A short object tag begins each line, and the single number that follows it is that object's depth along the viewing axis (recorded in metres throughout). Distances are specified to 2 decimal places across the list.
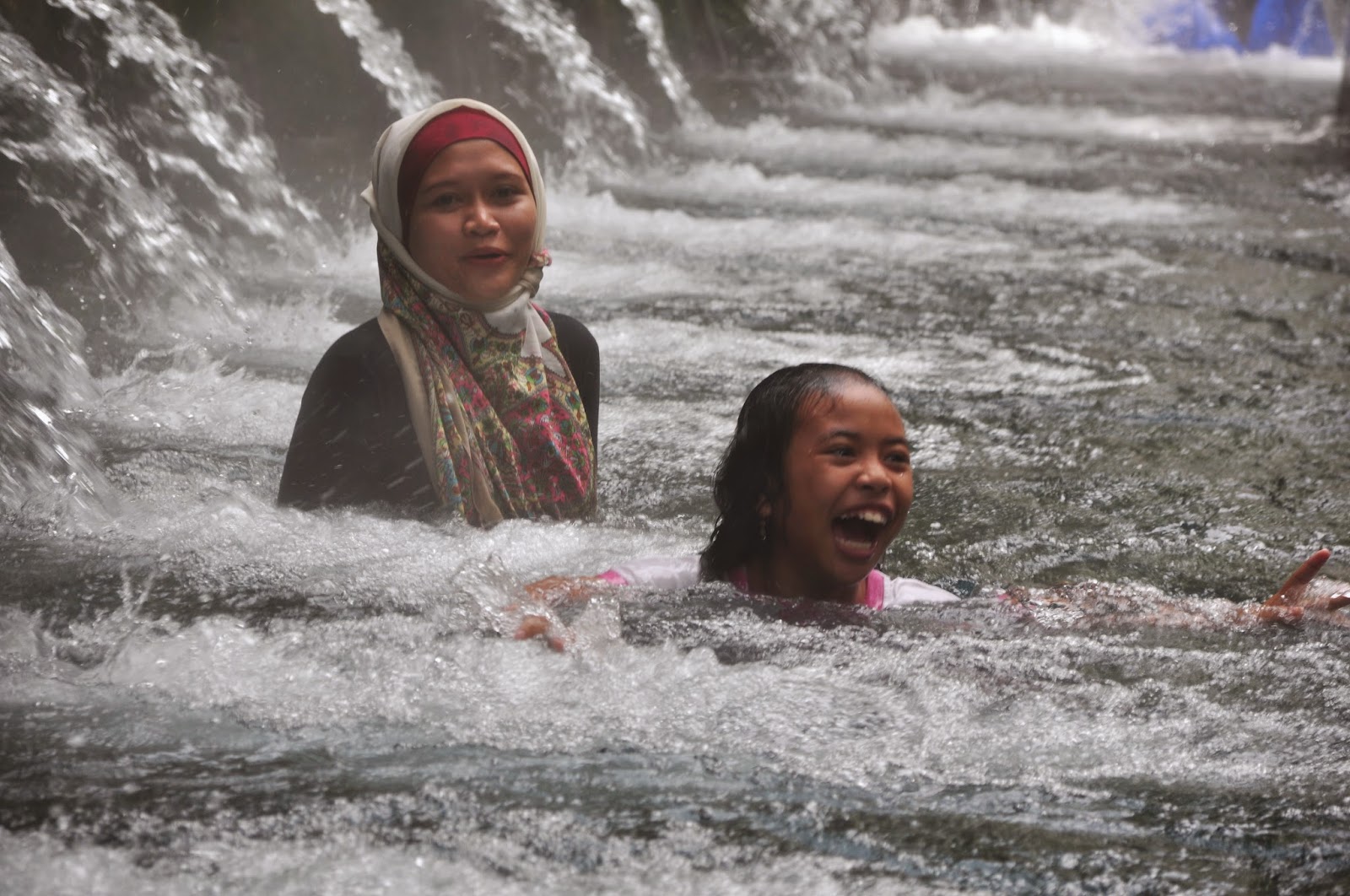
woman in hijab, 6.87
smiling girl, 6.29
